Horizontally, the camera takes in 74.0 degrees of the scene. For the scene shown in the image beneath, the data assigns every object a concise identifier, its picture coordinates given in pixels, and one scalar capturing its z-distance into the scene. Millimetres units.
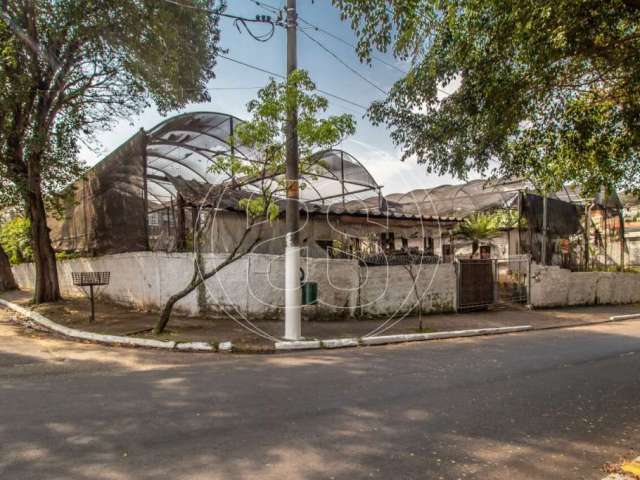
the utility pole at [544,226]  16438
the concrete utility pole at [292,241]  8469
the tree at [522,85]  5727
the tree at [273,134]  8266
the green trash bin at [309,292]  9138
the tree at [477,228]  17812
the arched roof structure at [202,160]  12930
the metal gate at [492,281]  13615
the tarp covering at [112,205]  12906
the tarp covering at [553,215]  16844
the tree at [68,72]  10812
